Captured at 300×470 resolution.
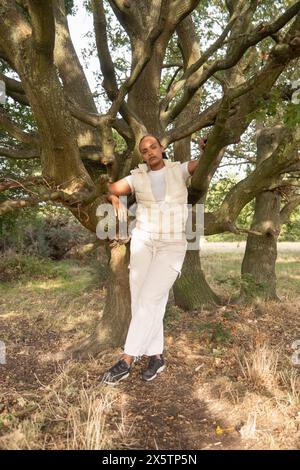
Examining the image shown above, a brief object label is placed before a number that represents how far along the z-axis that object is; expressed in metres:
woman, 4.24
